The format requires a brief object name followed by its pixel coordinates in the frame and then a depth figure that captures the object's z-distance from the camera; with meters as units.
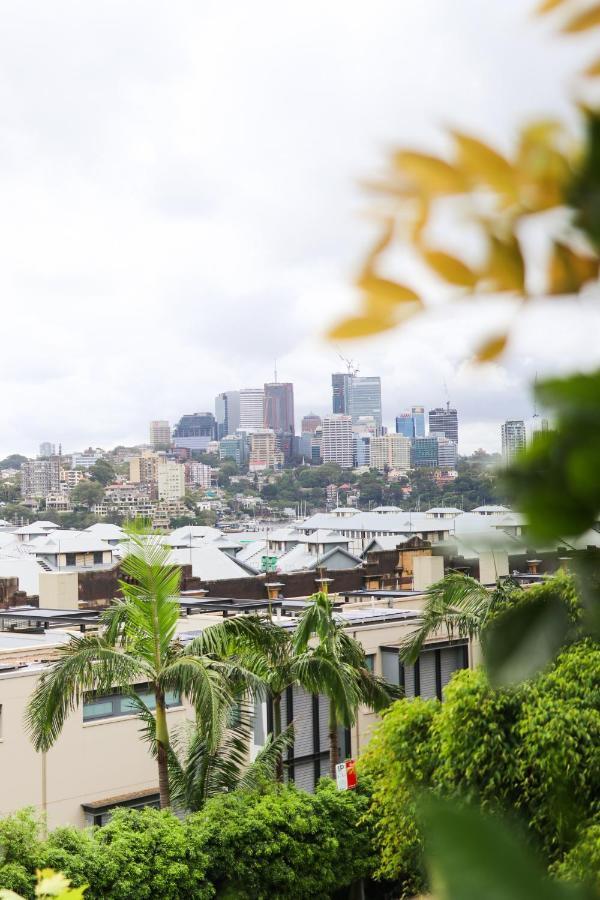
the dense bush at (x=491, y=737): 10.30
